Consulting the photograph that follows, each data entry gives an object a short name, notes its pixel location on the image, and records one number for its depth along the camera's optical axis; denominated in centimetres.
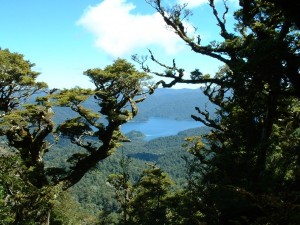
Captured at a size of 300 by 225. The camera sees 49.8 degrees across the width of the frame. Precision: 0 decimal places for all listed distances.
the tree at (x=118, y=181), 1966
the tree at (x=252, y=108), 1060
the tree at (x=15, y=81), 2150
